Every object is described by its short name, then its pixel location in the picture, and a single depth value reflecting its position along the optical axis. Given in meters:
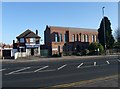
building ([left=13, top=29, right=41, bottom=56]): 27.61
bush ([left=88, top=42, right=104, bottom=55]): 27.05
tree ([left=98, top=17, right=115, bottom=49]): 31.62
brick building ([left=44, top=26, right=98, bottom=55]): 30.59
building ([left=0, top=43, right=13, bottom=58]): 25.54
